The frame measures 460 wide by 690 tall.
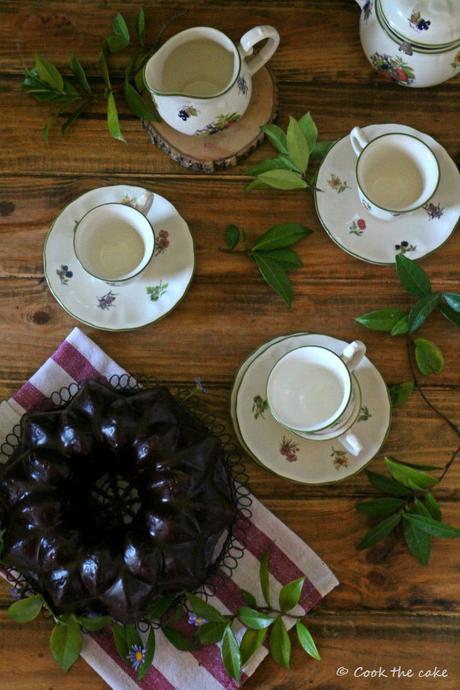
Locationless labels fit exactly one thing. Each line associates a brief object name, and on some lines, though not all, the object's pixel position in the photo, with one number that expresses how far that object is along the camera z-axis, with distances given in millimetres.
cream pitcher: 919
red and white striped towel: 940
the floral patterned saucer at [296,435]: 951
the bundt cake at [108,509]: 824
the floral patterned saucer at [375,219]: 976
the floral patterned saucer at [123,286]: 969
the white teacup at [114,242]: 943
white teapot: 882
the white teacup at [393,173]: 945
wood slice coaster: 995
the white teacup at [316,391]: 909
